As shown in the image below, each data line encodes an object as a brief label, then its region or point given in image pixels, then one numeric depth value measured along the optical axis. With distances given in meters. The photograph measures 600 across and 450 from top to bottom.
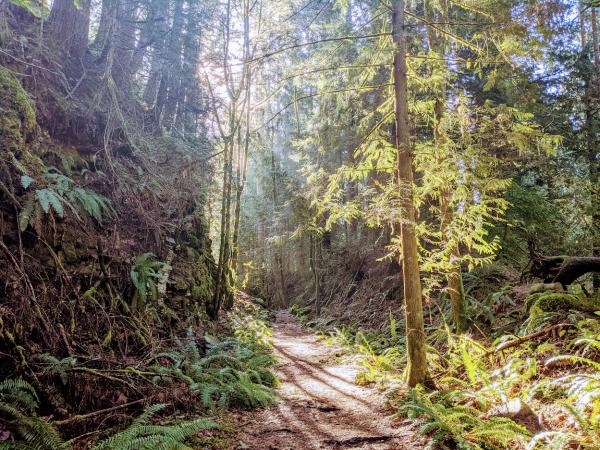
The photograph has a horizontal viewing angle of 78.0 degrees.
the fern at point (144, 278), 7.40
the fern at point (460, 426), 4.11
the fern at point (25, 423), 3.46
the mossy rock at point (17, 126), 5.85
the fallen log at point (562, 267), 7.55
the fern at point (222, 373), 5.96
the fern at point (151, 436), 3.66
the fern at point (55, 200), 5.58
